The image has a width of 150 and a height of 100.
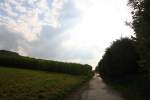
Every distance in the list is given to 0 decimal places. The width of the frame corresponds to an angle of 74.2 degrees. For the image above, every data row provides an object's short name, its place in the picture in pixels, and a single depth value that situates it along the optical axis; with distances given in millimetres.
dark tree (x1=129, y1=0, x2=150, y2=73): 5651
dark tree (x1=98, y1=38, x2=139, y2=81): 12292
